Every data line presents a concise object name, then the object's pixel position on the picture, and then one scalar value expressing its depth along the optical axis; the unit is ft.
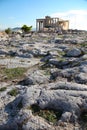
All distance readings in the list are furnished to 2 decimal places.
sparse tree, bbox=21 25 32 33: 95.00
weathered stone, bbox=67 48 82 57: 33.36
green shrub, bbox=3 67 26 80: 25.75
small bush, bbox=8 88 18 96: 19.55
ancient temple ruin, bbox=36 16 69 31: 105.49
